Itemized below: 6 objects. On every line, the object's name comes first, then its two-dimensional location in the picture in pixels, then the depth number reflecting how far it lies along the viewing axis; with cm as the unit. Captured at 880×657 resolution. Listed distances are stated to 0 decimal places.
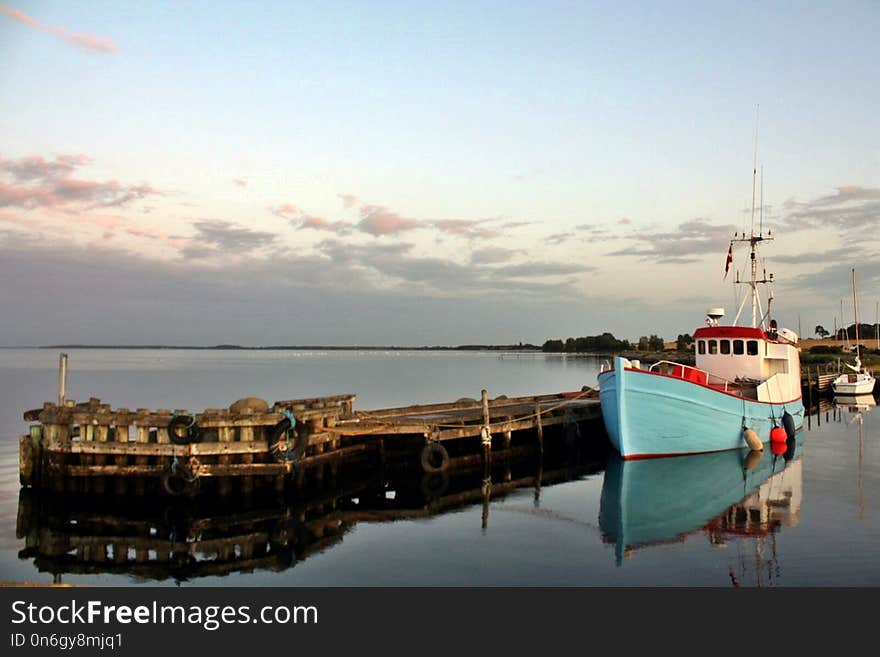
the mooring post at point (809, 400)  5010
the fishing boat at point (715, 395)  2505
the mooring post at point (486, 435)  2456
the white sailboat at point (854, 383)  5697
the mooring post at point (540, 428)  2723
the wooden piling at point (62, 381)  1995
